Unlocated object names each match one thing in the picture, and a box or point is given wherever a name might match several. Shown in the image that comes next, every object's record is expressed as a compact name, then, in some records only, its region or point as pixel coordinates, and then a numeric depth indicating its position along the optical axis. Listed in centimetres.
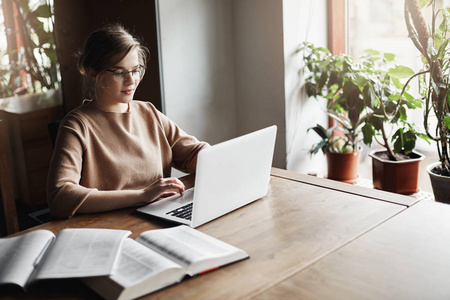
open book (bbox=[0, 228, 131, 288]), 106
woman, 153
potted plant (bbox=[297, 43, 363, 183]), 299
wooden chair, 259
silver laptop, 132
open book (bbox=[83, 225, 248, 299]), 103
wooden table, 105
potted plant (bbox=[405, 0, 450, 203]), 246
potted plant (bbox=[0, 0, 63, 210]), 254
